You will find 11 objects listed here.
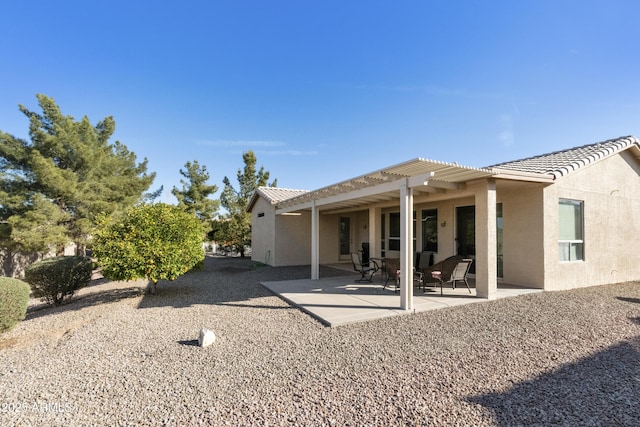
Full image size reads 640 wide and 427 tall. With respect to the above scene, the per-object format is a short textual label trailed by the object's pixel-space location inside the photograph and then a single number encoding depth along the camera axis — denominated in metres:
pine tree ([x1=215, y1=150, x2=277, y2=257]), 21.87
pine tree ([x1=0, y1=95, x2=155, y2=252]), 11.84
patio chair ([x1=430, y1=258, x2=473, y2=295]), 7.57
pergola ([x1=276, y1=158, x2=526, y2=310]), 6.19
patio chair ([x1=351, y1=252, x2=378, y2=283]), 10.17
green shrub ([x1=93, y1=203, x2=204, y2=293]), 7.16
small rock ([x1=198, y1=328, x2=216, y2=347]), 4.52
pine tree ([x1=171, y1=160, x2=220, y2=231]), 23.59
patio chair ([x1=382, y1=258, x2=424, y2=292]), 7.99
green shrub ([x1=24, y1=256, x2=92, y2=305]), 7.50
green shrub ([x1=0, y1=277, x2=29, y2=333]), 5.13
